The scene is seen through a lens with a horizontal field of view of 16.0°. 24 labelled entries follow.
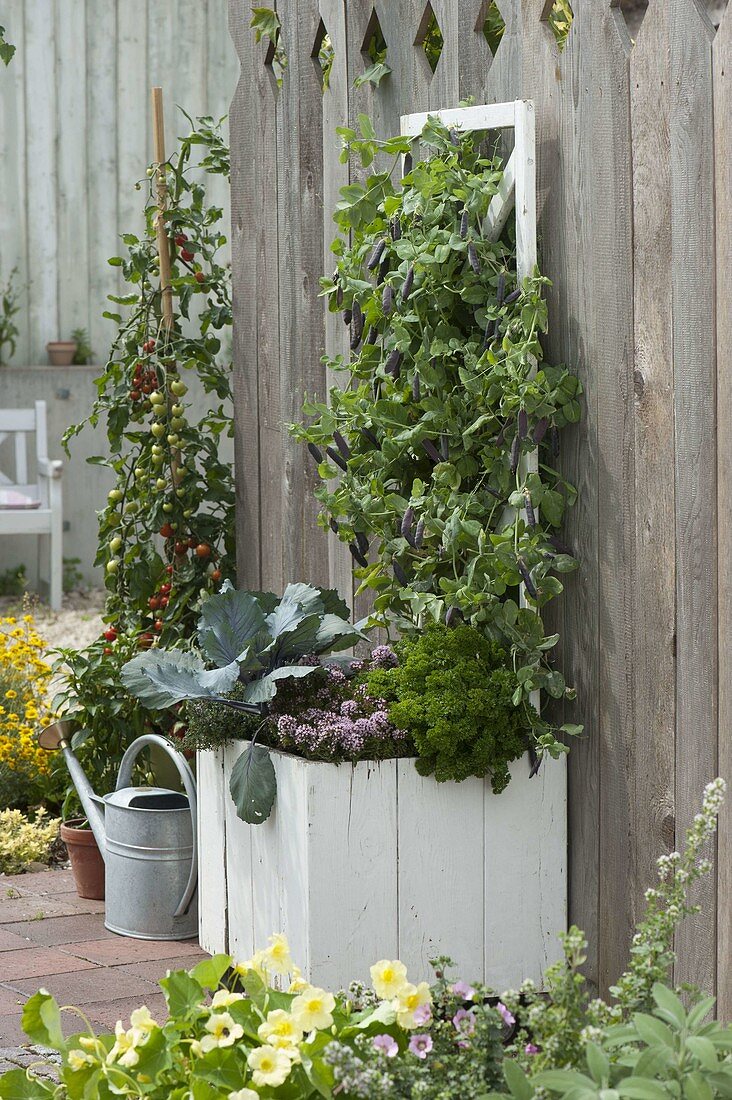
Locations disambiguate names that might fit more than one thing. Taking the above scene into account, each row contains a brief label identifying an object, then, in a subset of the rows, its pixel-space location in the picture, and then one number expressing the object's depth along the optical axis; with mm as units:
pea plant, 4936
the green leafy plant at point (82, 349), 15648
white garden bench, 14051
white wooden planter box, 4850
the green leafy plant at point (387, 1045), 2814
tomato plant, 7596
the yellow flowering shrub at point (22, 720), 8216
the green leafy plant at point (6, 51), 5679
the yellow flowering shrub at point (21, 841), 7375
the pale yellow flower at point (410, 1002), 3211
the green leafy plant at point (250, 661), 5021
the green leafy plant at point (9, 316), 15292
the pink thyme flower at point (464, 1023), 3247
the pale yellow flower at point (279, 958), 3441
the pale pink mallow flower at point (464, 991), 3288
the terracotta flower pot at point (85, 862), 6783
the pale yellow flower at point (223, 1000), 3372
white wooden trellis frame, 4960
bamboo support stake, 7639
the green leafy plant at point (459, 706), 4868
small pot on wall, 15377
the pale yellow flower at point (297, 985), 3362
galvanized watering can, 6080
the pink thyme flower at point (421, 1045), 3156
